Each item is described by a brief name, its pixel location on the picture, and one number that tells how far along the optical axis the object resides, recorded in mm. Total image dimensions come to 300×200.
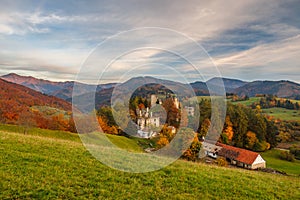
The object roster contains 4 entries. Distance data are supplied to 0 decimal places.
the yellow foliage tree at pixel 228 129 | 77081
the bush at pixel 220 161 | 43938
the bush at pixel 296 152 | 79700
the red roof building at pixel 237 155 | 54562
